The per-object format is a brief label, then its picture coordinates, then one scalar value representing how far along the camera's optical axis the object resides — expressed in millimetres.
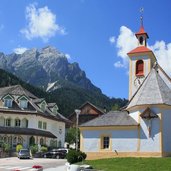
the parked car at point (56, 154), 38557
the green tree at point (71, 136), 58037
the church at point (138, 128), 26491
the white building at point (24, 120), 46056
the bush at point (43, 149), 43749
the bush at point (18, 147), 41767
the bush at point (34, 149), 40652
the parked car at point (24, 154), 34565
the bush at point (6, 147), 39507
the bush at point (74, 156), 23899
